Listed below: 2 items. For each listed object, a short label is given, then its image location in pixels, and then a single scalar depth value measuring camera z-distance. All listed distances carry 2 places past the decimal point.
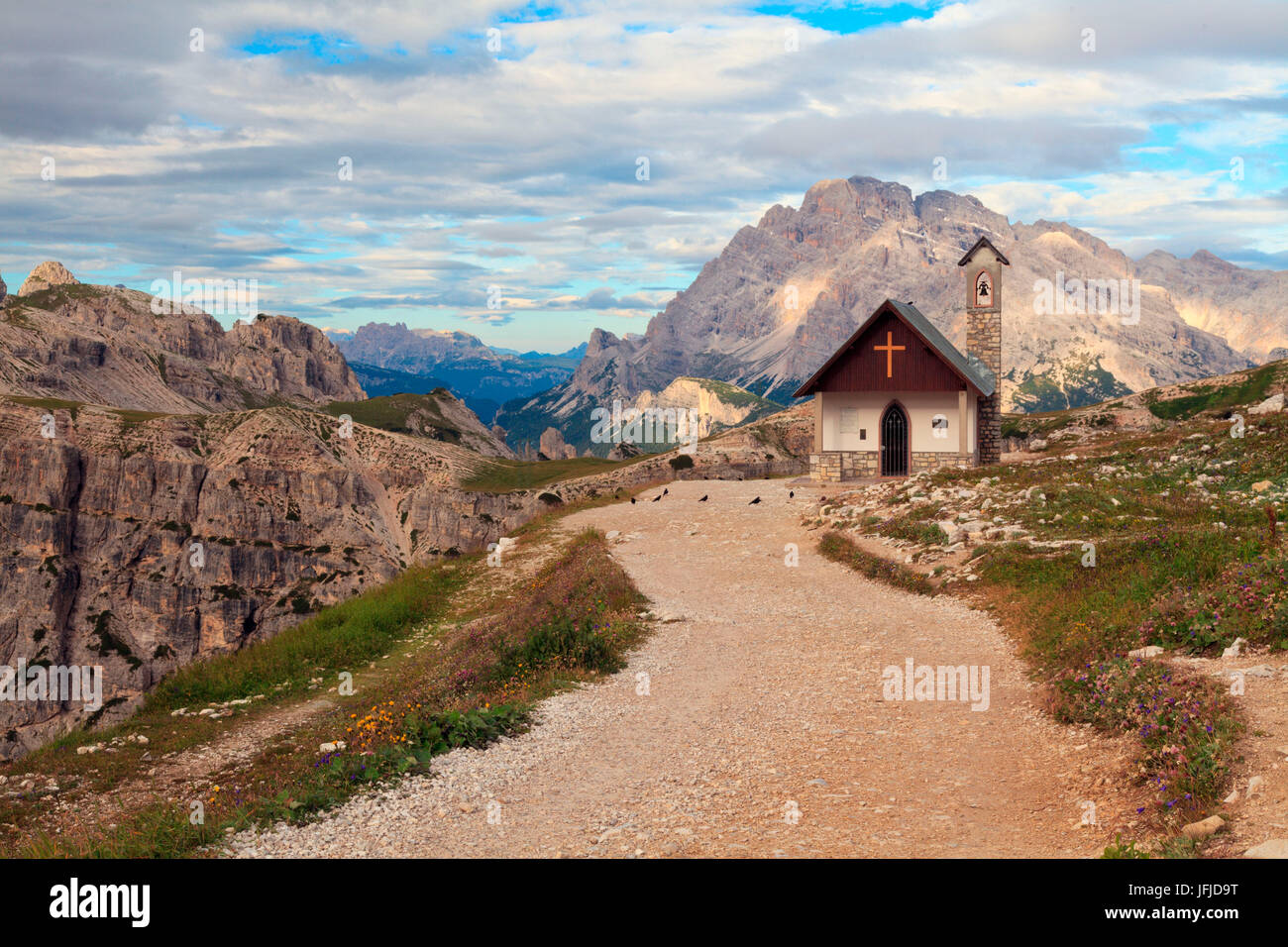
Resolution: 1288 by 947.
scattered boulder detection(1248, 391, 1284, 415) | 46.88
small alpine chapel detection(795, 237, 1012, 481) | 46.03
